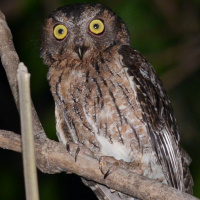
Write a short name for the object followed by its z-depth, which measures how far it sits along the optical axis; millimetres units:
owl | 2645
